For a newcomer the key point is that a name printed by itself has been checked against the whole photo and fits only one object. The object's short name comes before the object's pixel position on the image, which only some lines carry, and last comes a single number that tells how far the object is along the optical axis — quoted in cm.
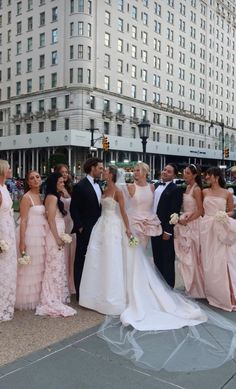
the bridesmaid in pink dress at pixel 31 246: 540
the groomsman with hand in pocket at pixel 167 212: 615
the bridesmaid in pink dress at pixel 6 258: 503
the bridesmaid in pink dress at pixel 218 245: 577
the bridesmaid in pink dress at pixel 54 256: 540
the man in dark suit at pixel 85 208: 572
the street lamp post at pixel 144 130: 1803
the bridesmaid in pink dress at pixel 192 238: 609
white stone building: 5531
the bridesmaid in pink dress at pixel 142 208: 607
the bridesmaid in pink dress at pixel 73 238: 612
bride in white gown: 533
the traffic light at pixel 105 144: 2940
